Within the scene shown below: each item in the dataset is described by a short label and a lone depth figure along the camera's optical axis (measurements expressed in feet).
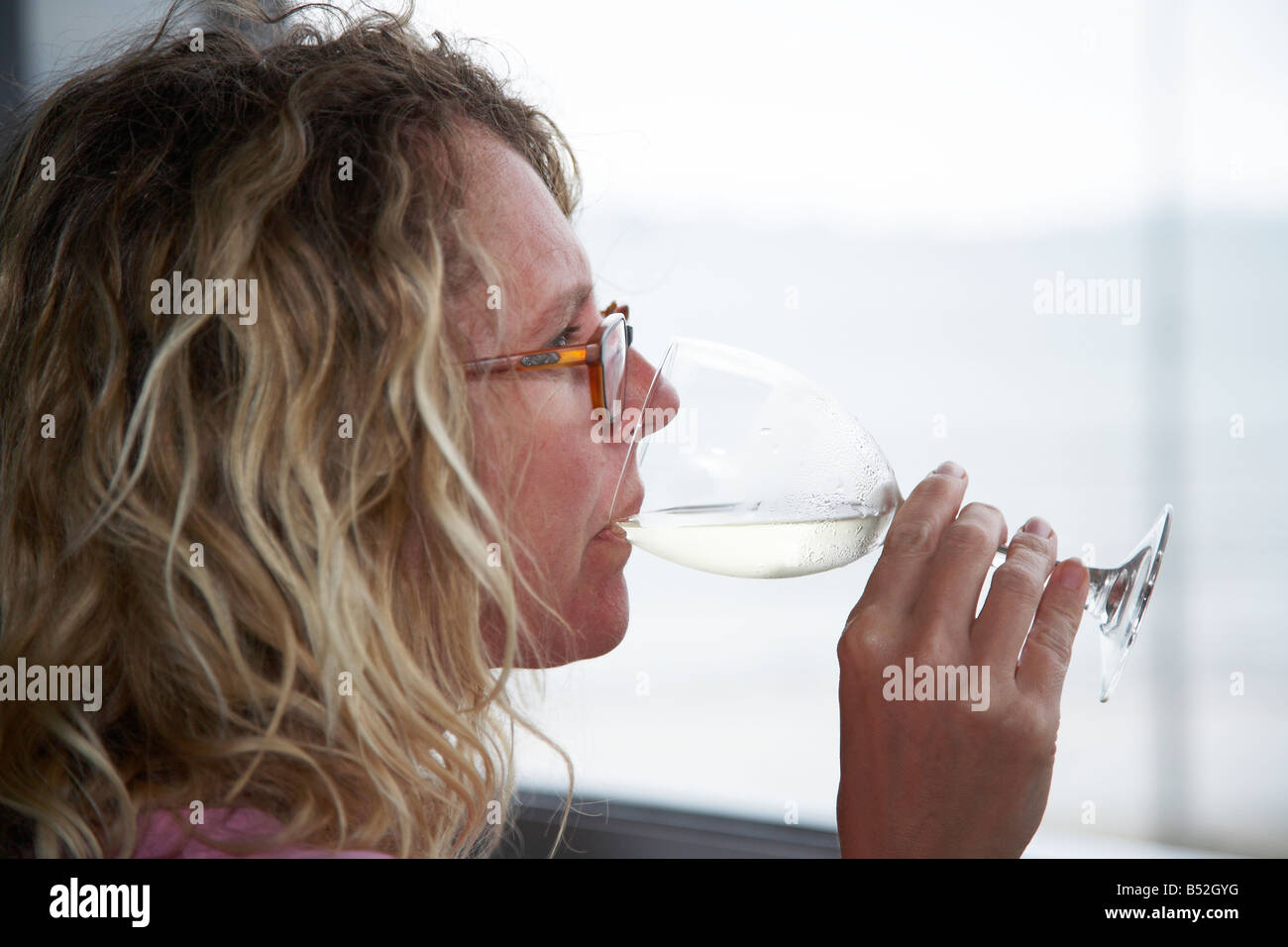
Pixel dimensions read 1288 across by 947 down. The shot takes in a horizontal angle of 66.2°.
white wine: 2.68
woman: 2.36
